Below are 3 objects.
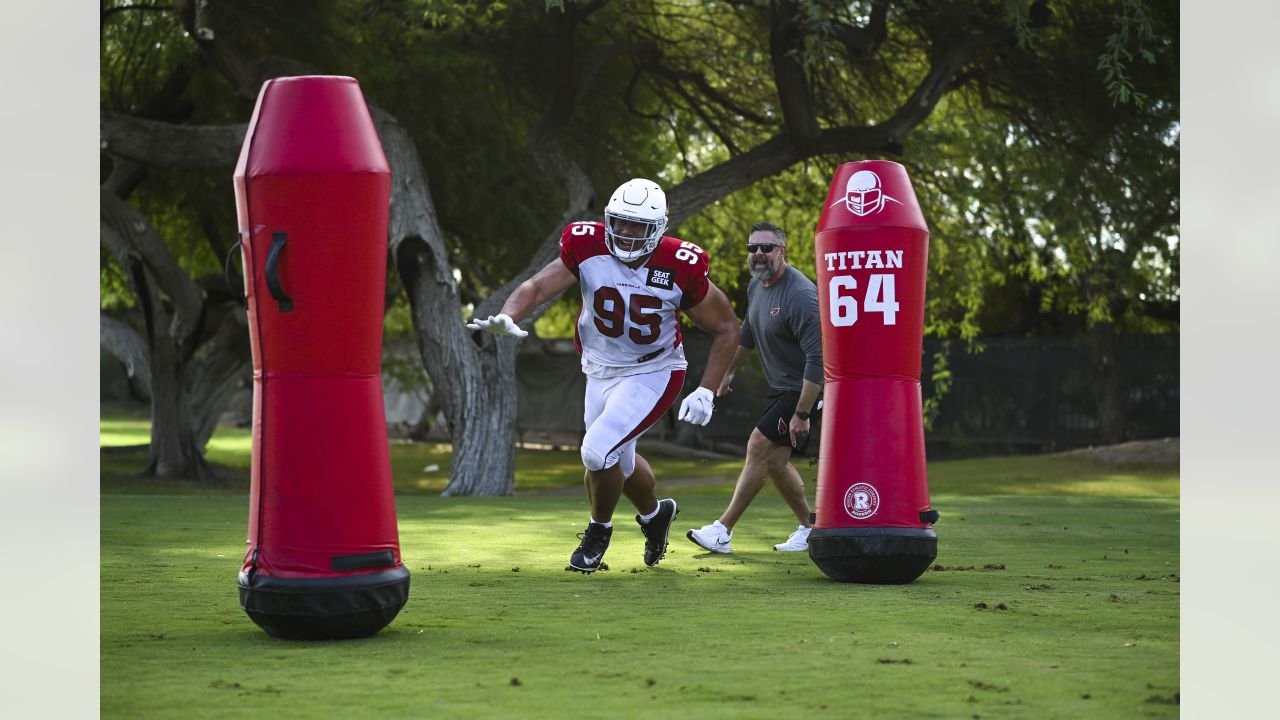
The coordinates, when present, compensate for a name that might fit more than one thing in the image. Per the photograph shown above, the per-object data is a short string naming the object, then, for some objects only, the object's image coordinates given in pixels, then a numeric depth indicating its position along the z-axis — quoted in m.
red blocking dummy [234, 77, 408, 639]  11.00
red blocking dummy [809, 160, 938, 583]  14.73
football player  15.48
